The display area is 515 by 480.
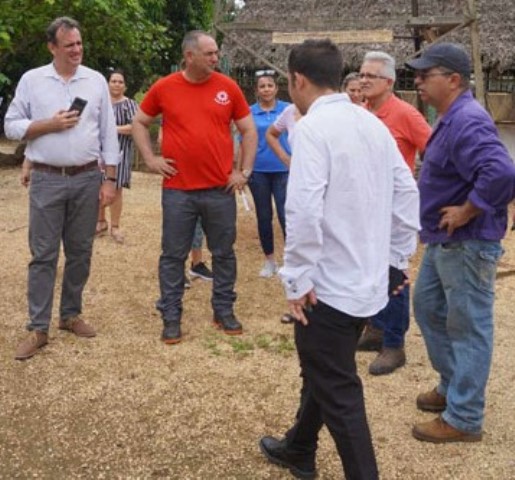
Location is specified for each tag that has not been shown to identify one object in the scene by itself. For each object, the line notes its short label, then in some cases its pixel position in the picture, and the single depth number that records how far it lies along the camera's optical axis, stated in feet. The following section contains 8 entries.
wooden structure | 27.02
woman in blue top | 18.71
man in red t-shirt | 14.61
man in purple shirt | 9.91
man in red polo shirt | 13.66
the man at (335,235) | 7.94
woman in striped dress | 23.07
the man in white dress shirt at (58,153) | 13.79
